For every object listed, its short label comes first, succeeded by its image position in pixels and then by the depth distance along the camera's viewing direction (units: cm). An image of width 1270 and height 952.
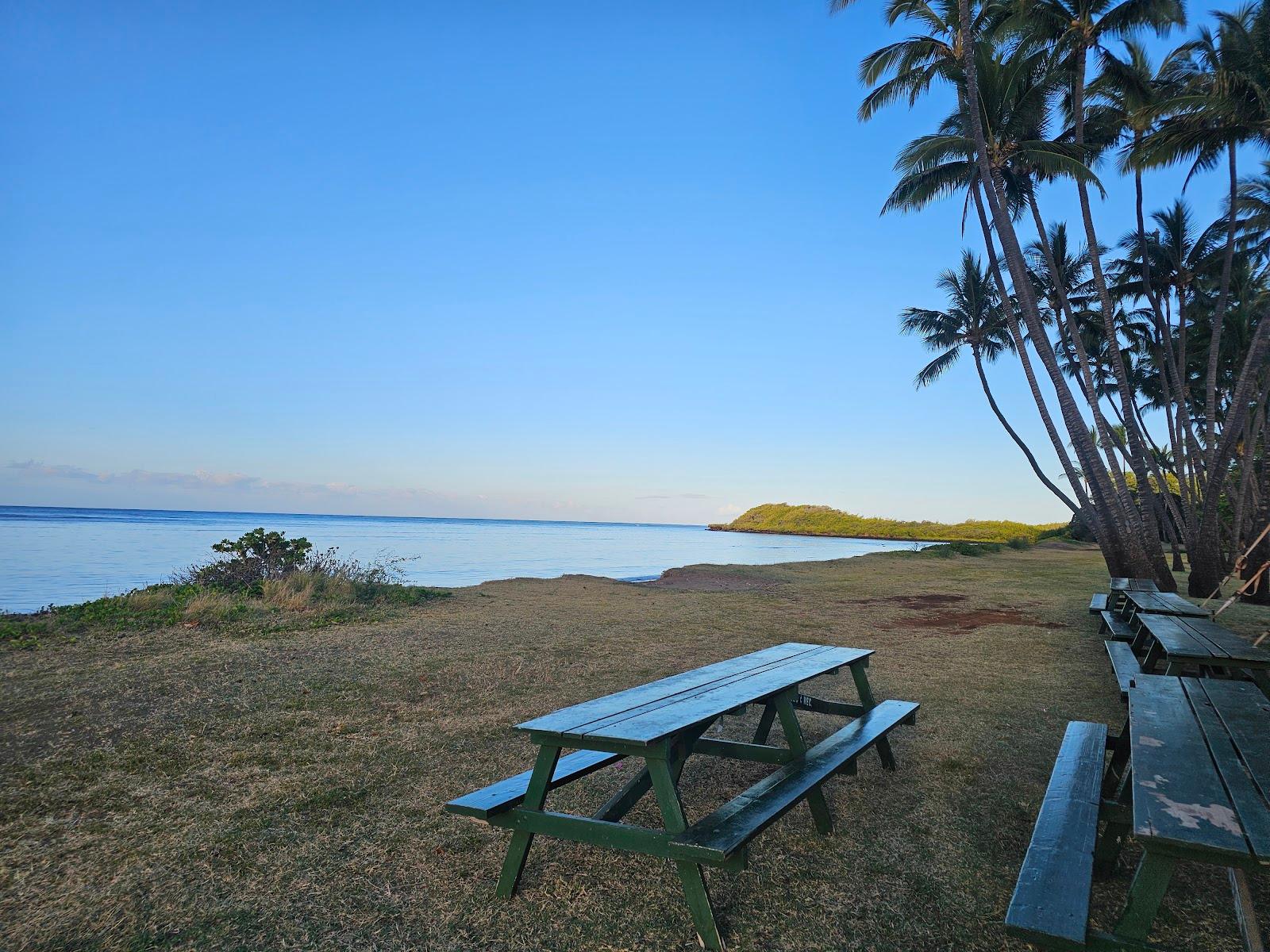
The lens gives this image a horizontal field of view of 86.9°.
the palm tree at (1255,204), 1441
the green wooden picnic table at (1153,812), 153
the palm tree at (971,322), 1962
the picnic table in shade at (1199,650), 359
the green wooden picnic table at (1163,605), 542
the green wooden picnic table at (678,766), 210
